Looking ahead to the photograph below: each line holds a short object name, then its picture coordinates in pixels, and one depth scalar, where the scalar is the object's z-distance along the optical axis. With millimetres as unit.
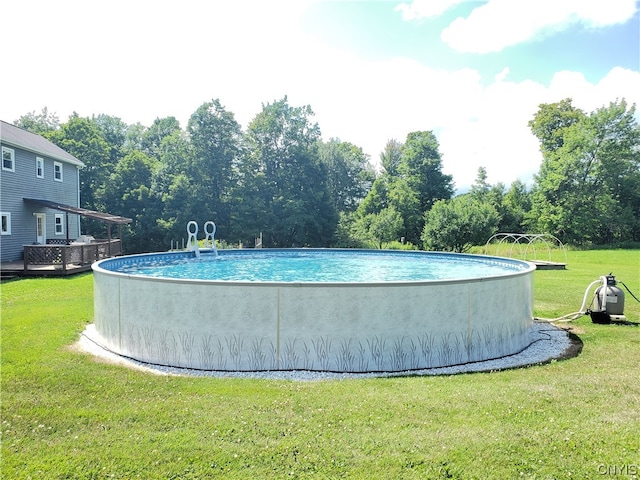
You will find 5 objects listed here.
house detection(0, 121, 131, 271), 19141
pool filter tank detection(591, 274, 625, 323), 10000
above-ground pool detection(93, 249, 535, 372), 6613
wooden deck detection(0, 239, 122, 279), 17266
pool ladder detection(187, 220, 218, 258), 17188
